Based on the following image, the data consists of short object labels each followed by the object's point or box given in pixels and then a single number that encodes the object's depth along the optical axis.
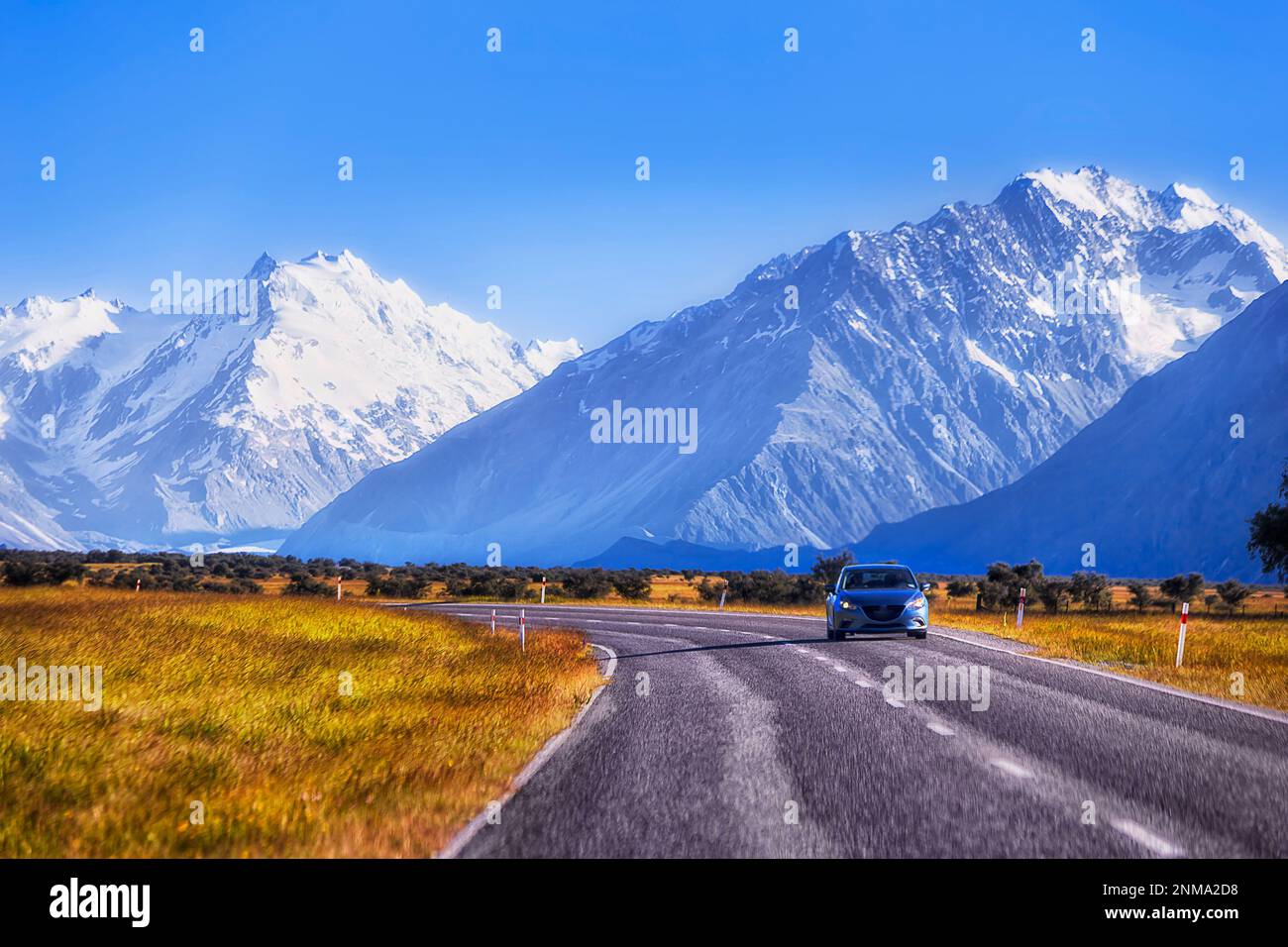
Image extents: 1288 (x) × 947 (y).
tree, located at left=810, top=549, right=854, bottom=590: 60.06
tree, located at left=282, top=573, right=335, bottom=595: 49.95
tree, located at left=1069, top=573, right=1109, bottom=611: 49.59
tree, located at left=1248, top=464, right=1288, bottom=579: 48.78
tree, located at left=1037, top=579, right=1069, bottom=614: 44.91
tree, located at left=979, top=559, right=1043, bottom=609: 47.22
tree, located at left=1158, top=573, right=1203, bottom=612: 56.12
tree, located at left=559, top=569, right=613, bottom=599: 55.44
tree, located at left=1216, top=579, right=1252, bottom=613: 53.84
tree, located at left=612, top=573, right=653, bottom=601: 57.84
